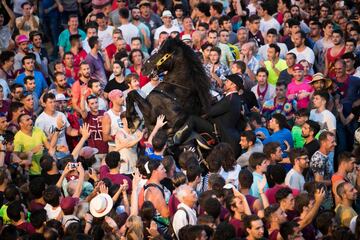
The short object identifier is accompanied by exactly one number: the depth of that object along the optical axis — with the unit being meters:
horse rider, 19.72
